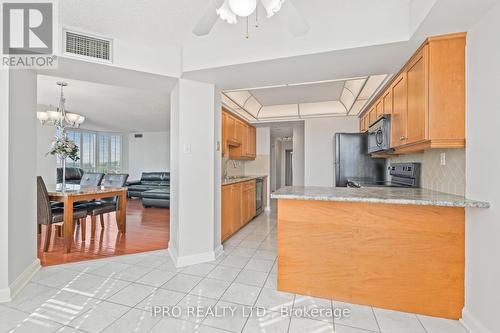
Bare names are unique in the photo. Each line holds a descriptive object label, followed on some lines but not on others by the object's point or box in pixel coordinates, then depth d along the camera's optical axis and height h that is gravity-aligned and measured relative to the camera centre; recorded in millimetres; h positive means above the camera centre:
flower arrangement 3264 +238
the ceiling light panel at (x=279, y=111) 4883 +1171
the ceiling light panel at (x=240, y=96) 3830 +1195
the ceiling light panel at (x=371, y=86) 2936 +1109
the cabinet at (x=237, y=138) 3967 +558
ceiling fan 1160 +851
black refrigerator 3770 +83
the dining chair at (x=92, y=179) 4348 -275
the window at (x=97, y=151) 7859 +506
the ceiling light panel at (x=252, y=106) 4370 +1206
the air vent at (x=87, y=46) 2098 +1120
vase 3273 +73
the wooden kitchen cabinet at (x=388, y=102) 2623 +756
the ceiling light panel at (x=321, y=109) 4618 +1182
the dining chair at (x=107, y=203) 3421 -612
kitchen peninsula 1714 -659
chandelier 3885 +872
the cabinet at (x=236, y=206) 3428 -695
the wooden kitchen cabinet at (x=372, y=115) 3307 +775
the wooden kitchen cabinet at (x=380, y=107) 2936 +787
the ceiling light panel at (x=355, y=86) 3262 +1225
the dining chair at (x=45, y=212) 2809 -609
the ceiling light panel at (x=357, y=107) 3839 +1070
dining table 2902 -427
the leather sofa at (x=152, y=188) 5645 -679
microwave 2589 +384
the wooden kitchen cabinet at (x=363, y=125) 4061 +757
